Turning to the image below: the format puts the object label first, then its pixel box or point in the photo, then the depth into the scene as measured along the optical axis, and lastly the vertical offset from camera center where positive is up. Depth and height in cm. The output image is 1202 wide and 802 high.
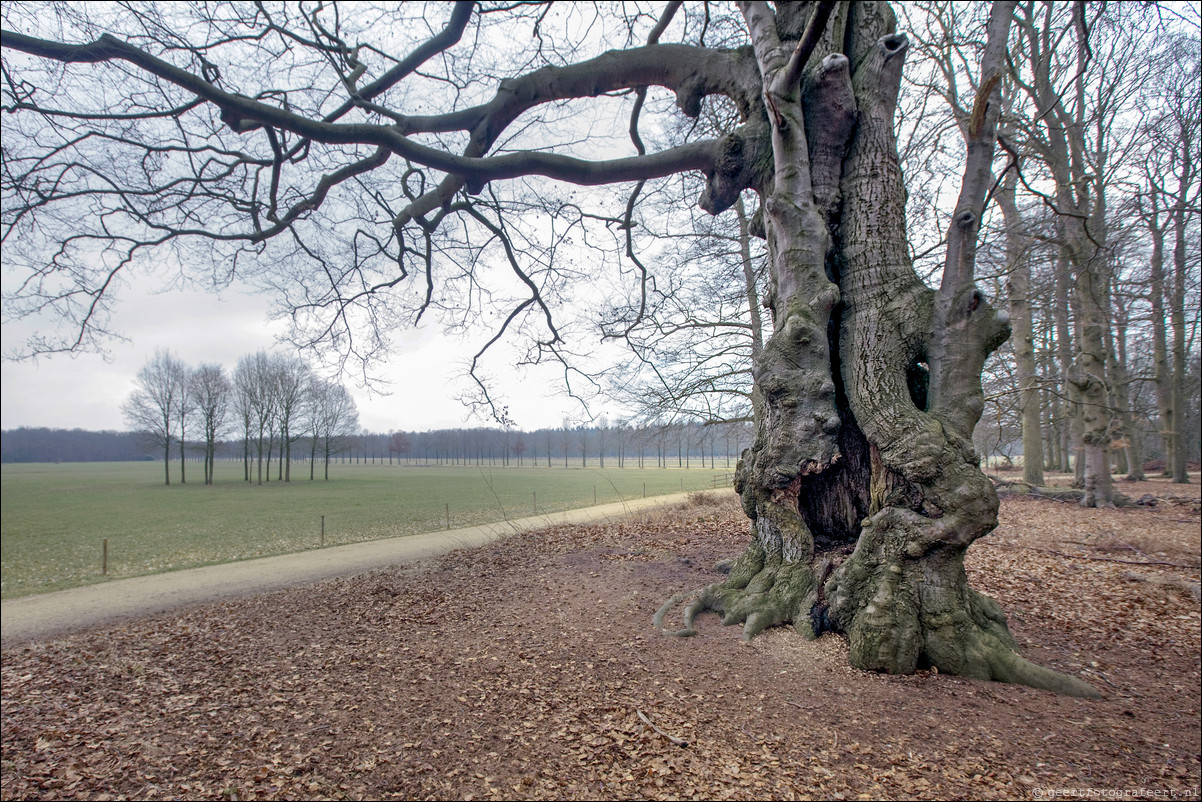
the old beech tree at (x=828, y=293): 348 +104
